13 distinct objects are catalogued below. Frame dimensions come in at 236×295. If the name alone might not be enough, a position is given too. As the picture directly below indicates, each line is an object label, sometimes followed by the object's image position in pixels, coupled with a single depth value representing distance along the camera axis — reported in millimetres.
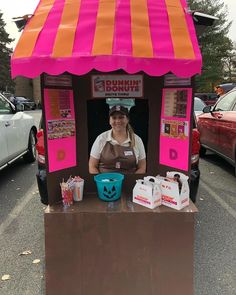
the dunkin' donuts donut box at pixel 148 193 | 1732
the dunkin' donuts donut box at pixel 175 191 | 1727
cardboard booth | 1484
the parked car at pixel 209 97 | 15291
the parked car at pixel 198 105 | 6685
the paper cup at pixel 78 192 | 1854
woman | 1994
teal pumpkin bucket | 1855
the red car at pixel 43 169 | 2650
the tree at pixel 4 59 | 29300
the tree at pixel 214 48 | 23303
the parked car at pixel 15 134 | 3976
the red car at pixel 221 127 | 4031
